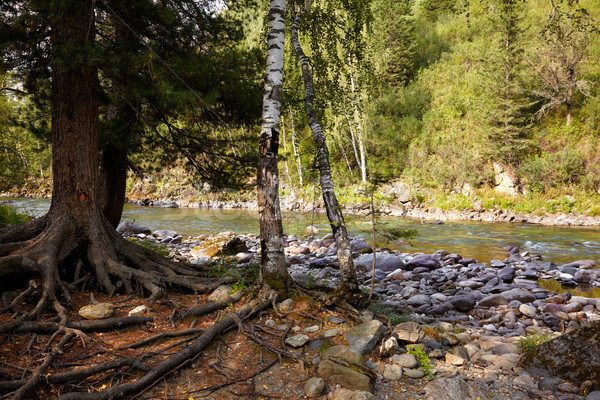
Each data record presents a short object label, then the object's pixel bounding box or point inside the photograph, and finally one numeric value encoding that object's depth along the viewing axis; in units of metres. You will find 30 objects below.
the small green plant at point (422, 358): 3.12
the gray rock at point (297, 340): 3.38
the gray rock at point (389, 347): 3.36
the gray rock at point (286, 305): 4.09
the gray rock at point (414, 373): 3.02
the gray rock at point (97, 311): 3.71
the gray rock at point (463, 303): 5.80
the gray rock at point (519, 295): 6.11
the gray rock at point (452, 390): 2.69
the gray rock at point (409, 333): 3.59
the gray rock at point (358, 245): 11.00
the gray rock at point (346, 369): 2.75
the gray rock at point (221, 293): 4.44
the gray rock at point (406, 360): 3.15
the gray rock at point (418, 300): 6.00
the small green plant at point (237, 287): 4.67
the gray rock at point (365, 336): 3.37
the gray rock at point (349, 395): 2.55
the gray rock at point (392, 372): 2.99
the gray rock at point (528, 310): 5.39
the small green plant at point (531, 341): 3.82
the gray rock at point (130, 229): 12.80
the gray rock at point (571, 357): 3.01
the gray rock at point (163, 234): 13.23
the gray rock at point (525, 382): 2.98
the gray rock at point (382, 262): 8.62
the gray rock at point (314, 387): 2.71
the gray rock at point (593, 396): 2.69
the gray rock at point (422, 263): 8.95
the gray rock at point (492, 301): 5.98
